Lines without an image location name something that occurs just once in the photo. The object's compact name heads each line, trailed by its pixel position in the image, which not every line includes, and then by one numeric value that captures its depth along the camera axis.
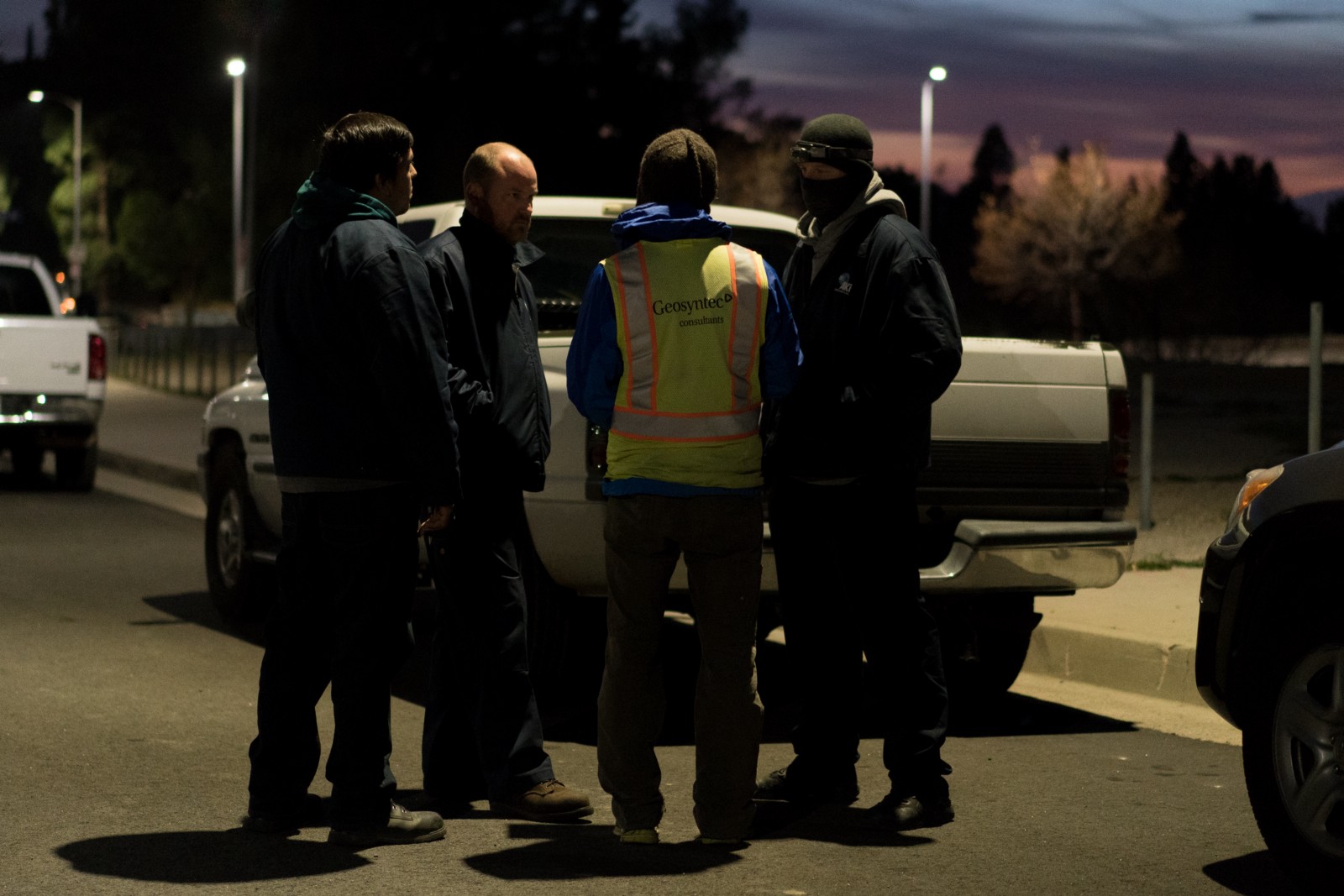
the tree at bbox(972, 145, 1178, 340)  81.38
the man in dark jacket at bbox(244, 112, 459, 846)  5.18
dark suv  4.83
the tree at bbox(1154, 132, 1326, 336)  77.50
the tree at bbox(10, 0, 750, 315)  58.94
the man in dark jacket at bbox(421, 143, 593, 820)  5.66
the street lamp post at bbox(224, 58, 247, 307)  31.72
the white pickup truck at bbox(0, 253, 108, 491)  16.06
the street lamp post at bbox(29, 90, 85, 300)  55.69
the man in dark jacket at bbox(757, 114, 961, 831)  5.65
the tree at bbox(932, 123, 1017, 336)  93.31
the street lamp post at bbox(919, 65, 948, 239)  40.78
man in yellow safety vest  5.25
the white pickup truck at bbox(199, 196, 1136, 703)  6.87
